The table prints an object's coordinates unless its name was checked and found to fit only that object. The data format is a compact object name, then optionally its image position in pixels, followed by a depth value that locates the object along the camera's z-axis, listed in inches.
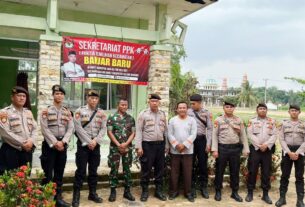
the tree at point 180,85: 762.5
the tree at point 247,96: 2760.8
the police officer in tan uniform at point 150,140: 211.9
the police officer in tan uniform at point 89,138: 197.0
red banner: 276.2
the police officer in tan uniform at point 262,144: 220.1
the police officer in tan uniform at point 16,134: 174.9
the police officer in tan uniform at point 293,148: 213.8
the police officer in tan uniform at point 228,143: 219.9
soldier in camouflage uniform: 207.8
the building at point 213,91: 3398.1
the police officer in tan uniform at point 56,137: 186.4
